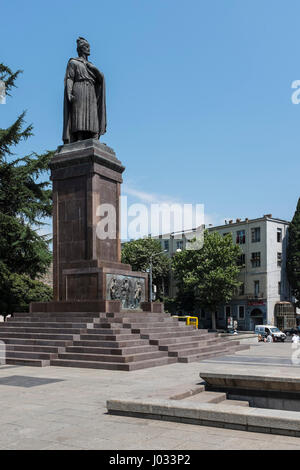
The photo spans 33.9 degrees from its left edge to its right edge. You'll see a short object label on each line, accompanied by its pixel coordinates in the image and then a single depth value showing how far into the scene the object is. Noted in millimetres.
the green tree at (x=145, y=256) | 62125
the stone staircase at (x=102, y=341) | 15312
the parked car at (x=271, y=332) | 38562
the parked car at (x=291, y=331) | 47184
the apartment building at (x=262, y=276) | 60469
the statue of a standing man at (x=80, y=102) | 22359
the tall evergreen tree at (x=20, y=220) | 30766
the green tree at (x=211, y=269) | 57188
